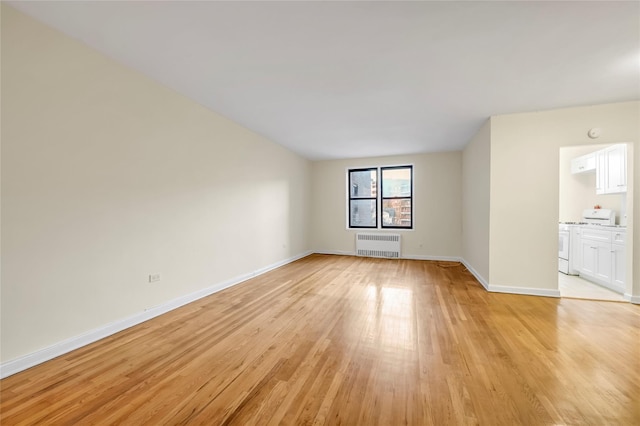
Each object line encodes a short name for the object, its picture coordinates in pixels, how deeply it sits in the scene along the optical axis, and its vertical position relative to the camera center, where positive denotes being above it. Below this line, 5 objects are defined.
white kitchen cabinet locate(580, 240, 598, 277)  4.09 -0.71
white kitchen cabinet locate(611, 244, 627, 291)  3.49 -0.72
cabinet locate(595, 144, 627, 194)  3.58 +0.65
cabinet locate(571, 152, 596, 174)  4.45 +0.90
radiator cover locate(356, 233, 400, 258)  6.45 -0.82
